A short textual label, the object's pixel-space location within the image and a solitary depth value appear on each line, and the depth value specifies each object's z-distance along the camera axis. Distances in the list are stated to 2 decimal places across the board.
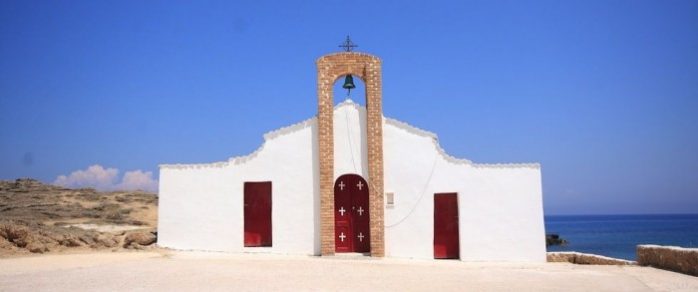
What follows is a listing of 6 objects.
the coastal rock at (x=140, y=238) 18.30
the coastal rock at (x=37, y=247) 15.94
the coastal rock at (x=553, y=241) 65.19
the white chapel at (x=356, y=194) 17.81
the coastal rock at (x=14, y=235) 15.86
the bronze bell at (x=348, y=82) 18.52
